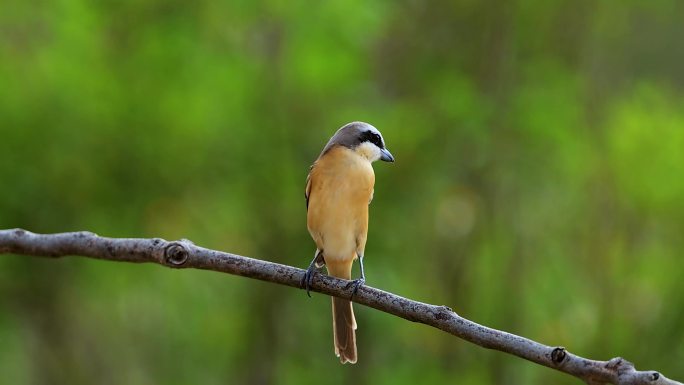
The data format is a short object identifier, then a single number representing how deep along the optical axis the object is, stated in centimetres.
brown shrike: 887
